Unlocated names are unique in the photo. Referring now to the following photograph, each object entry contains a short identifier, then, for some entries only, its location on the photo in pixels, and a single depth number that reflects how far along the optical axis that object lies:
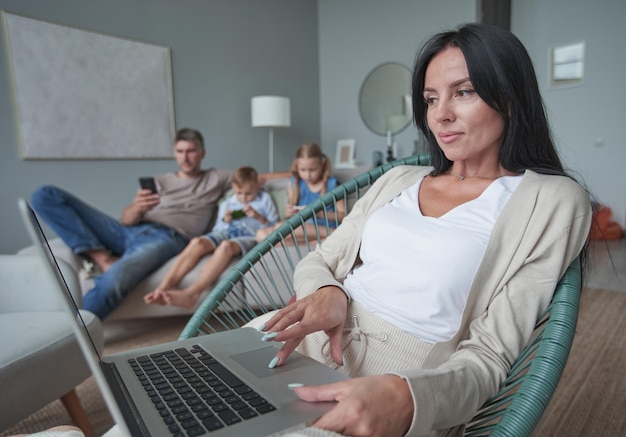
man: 2.16
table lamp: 4.26
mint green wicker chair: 0.58
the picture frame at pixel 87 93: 3.15
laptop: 0.50
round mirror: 4.68
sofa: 2.21
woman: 0.72
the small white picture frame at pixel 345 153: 5.05
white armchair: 1.06
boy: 2.16
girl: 2.73
